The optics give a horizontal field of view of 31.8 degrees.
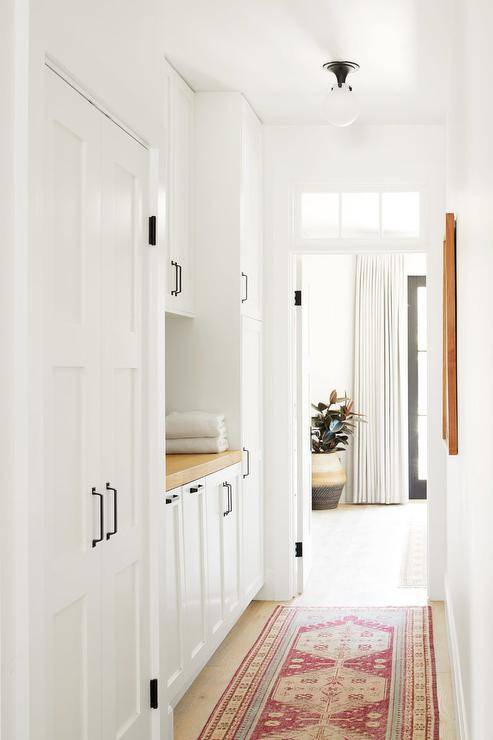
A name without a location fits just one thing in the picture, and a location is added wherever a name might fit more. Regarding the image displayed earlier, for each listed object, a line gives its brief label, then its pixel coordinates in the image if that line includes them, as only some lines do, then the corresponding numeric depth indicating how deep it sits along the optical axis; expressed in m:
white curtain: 8.52
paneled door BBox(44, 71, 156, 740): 1.97
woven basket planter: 8.13
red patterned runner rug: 3.13
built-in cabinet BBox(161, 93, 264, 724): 4.30
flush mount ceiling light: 4.01
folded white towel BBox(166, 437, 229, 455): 4.07
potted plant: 8.15
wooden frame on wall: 2.93
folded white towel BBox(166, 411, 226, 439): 4.08
